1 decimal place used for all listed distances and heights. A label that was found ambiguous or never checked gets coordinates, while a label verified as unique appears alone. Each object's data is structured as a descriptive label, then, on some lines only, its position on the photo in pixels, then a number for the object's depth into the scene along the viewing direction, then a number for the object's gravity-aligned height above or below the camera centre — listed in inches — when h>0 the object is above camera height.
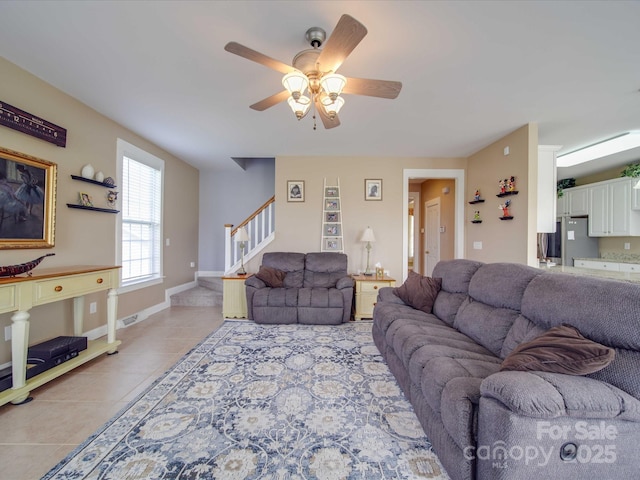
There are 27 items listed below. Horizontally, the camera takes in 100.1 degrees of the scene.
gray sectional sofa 39.8 -26.5
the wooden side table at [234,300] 160.6 -35.0
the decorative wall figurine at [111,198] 131.2 +20.8
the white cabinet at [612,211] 174.2 +23.8
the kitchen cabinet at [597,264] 174.5 -13.4
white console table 73.3 -18.3
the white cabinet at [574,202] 202.8 +33.7
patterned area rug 54.6 -46.0
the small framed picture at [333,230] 189.8 +8.9
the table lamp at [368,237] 172.4 +3.7
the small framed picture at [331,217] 189.3 +18.0
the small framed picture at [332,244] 189.5 -1.1
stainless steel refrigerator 203.3 +1.5
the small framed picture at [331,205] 189.5 +26.5
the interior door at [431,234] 238.3 +8.7
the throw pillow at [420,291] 107.4 -20.0
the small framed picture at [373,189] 191.3 +38.5
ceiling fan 62.9 +44.2
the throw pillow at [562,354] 43.4 -18.9
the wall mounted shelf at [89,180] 112.8 +26.3
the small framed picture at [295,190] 189.8 +36.5
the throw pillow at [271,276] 155.8 -20.2
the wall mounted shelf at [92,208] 111.6 +14.3
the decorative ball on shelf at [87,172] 115.9 +29.8
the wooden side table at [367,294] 157.5 -30.2
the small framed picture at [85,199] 116.2 +17.8
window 145.1 +14.6
